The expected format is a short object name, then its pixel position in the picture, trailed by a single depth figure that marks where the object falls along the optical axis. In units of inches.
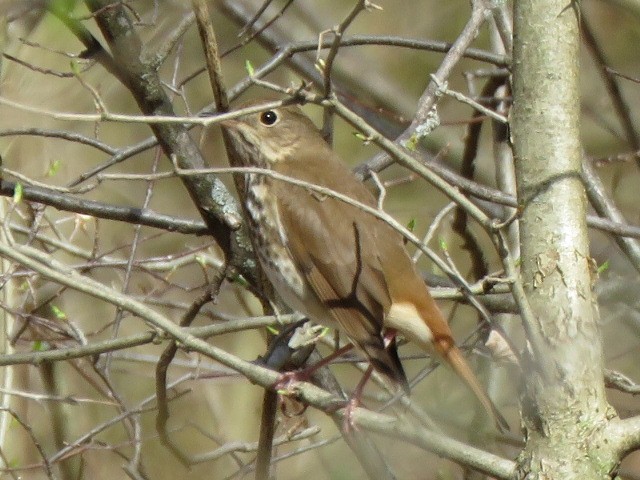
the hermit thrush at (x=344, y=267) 259.4
